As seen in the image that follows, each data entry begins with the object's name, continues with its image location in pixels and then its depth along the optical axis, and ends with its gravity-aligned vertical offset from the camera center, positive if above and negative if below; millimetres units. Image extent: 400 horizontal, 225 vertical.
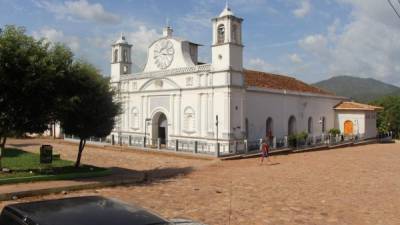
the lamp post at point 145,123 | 33812 +744
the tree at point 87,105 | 15883 +1096
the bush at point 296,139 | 31938 -557
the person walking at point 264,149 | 23347 -957
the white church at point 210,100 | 28703 +2565
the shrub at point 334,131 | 40219 +83
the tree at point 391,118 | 58500 +1978
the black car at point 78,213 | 3578 -734
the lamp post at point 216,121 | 28575 +753
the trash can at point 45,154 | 16578 -864
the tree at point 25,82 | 13734 +1670
